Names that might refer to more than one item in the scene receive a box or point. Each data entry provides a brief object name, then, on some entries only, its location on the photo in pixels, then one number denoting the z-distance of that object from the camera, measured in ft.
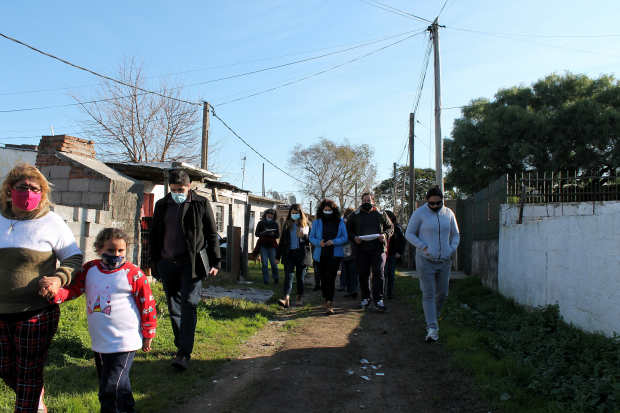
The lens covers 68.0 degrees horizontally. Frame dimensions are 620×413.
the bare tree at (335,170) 143.13
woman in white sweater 9.88
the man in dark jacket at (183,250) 15.55
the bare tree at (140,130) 71.82
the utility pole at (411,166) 63.56
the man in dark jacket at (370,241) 25.12
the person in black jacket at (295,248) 27.45
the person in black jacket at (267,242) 38.14
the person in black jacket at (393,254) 31.07
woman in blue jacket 25.17
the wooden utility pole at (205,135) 51.54
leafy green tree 69.97
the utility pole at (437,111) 43.96
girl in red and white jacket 10.23
